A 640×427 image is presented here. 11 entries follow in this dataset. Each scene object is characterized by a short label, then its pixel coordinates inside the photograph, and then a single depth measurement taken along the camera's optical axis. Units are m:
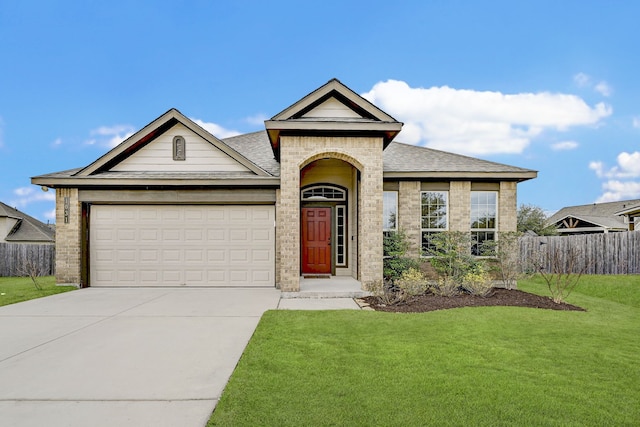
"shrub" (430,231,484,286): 10.30
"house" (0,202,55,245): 26.42
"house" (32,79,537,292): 11.05
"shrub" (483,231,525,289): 10.76
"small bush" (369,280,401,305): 8.56
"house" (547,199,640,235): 29.03
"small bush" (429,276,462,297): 9.34
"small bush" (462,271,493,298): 9.37
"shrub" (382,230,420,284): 10.50
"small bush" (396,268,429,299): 9.13
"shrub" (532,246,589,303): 11.94
